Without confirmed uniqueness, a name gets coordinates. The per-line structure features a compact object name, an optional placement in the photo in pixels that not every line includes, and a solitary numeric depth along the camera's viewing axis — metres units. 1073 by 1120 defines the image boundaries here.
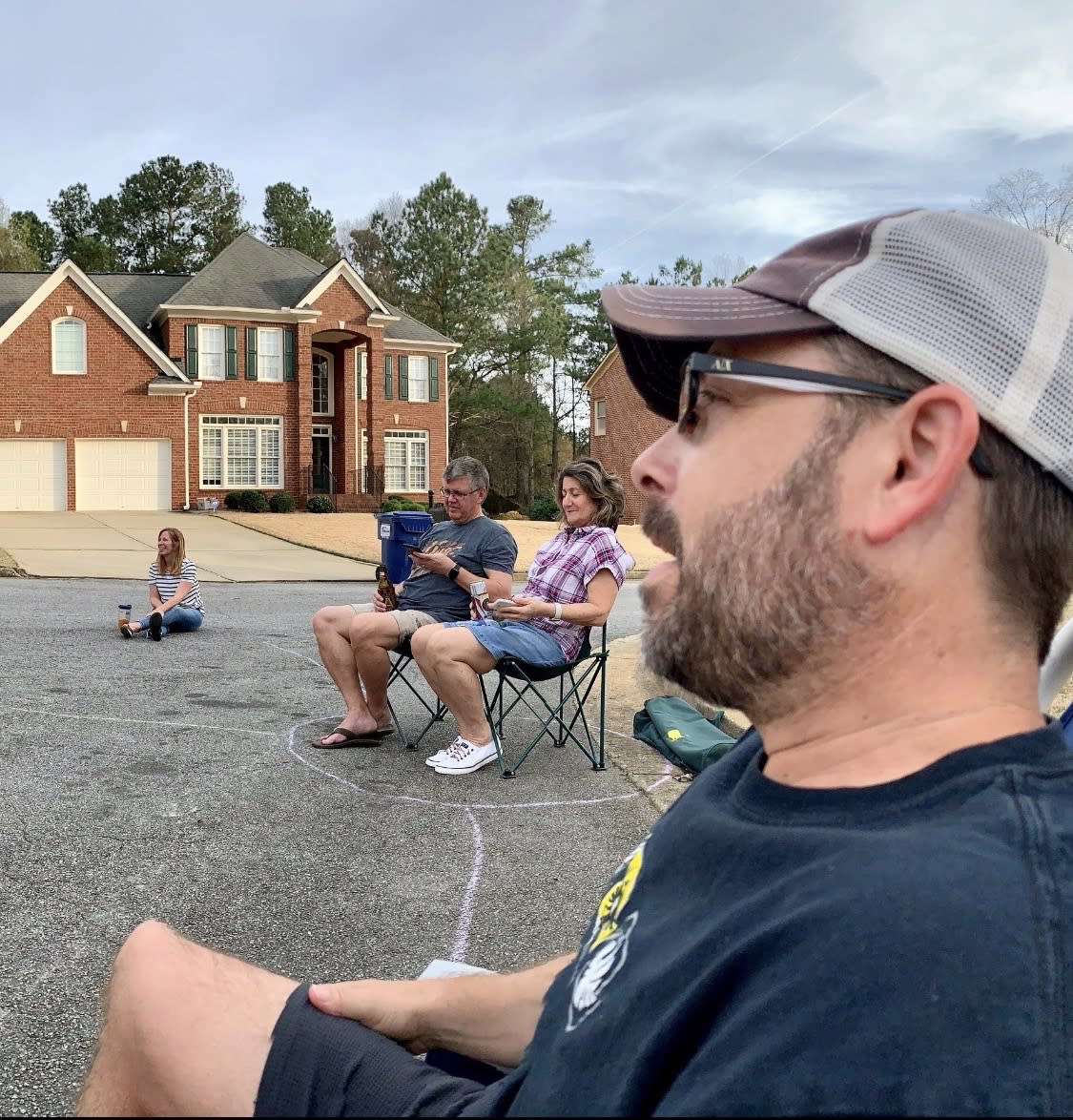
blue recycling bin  6.10
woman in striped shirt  9.33
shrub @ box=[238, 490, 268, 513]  29.94
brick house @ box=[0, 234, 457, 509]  29.00
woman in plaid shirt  4.96
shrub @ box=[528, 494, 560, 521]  32.25
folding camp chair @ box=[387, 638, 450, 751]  5.48
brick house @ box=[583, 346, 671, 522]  35.88
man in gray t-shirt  5.45
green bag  4.39
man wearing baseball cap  0.79
